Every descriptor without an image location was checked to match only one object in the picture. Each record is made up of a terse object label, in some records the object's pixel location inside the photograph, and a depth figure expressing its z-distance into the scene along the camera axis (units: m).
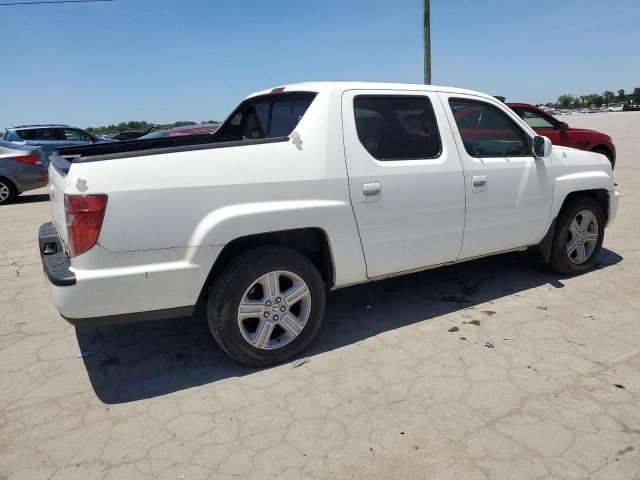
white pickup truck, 2.70
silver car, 10.45
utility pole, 15.85
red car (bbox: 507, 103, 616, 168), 9.55
